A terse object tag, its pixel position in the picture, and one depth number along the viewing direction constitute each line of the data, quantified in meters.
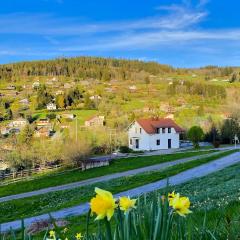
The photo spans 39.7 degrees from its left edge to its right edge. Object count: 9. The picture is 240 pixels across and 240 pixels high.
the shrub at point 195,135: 49.04
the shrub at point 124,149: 52.40
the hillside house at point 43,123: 94.27
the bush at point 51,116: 105.47
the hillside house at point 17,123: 95.18
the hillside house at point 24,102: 131.99
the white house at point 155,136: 54.43
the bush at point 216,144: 50.42
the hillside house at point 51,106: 122.28
